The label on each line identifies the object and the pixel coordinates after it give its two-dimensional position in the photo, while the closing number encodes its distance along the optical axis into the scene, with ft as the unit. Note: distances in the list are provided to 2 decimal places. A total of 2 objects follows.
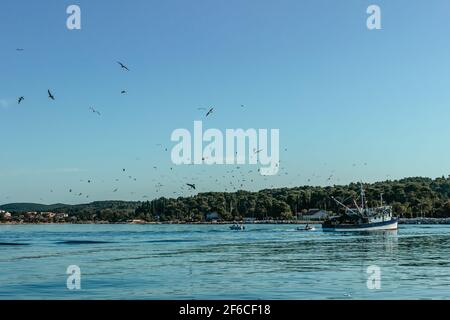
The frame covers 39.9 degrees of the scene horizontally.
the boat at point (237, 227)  488.85
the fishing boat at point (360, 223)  424.87
